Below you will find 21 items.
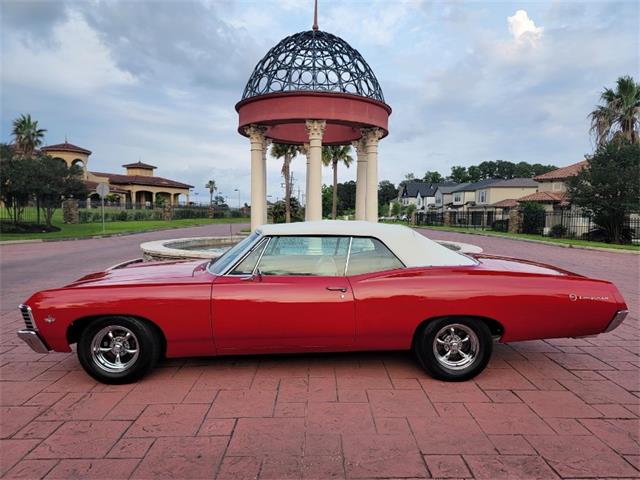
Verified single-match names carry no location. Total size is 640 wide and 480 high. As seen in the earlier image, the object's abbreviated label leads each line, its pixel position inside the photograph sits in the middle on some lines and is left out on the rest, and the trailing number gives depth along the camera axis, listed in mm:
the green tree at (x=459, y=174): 112000
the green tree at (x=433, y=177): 116500
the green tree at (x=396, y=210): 83750
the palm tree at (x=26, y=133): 48062
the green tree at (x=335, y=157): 32219
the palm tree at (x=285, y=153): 28398
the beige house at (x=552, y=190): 33562
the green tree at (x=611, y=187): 21719
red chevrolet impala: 3439
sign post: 23438
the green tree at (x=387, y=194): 110688
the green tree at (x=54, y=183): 24781
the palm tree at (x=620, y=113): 30469
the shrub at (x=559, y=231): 27438
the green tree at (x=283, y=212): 22406
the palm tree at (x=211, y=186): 95312
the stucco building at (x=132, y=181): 54406
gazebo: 12047
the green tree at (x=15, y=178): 23547
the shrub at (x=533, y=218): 30328
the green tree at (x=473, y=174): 113812
